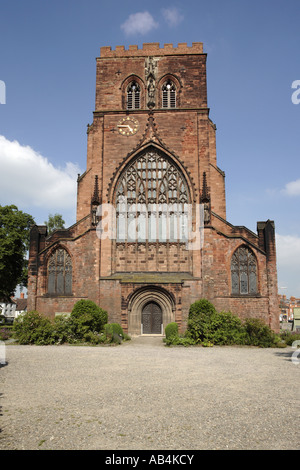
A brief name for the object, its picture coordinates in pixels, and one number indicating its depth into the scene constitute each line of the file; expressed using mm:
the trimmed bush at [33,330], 19578
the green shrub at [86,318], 20594
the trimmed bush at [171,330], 21328
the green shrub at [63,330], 20020
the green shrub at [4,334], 21422
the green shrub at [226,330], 20188
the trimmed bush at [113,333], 20517
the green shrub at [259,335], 20109
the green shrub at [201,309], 21516
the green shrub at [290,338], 21014
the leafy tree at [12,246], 32906
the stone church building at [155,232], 25000
